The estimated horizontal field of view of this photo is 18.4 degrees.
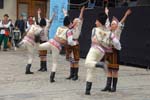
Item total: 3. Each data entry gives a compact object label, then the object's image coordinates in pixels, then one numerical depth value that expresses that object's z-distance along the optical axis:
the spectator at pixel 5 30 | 23.19
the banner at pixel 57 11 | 20.22
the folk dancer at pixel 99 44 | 10.38
